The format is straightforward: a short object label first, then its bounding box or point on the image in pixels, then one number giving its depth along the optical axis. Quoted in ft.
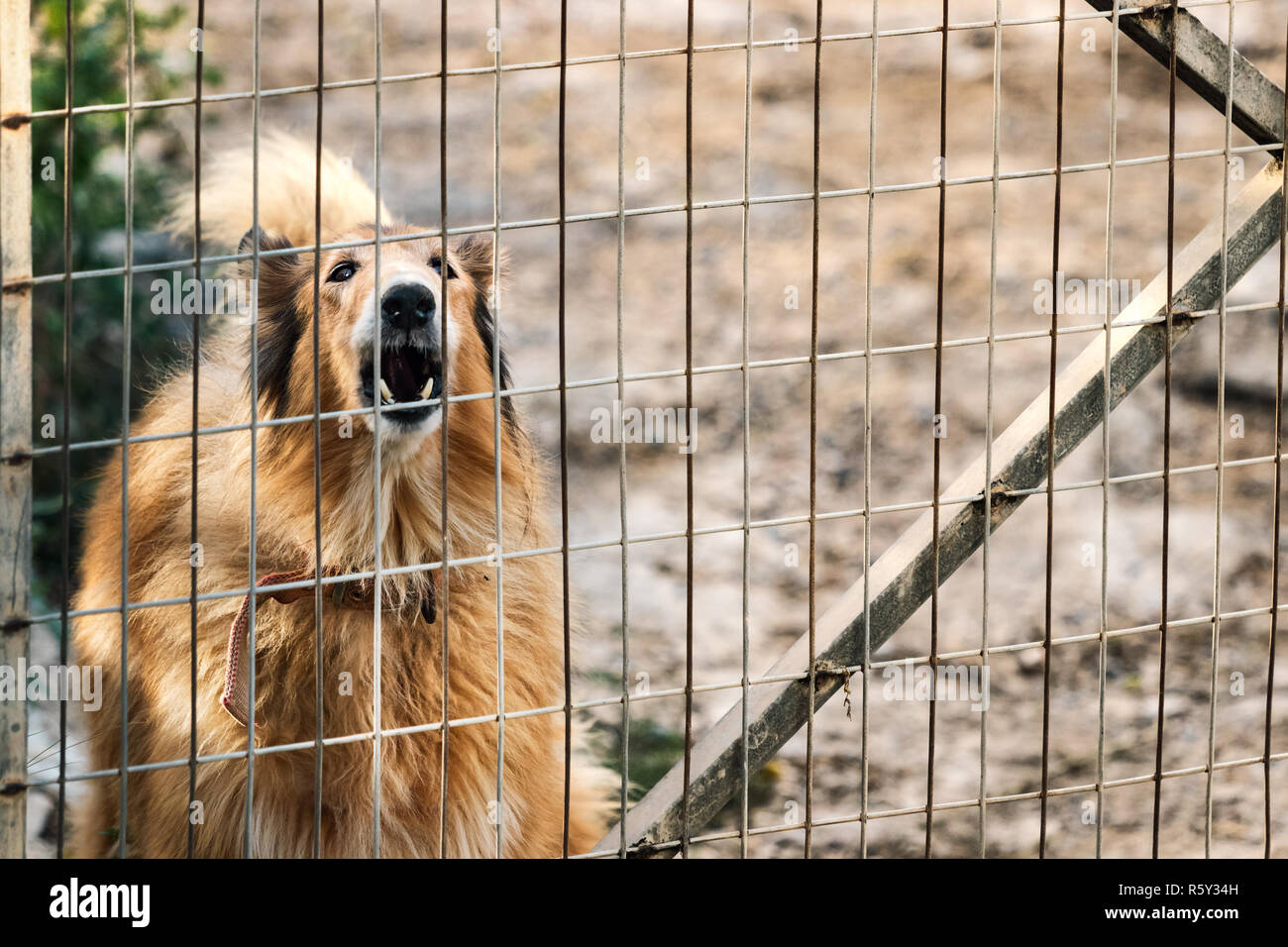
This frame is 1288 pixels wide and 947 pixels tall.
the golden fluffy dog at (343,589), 10.81
